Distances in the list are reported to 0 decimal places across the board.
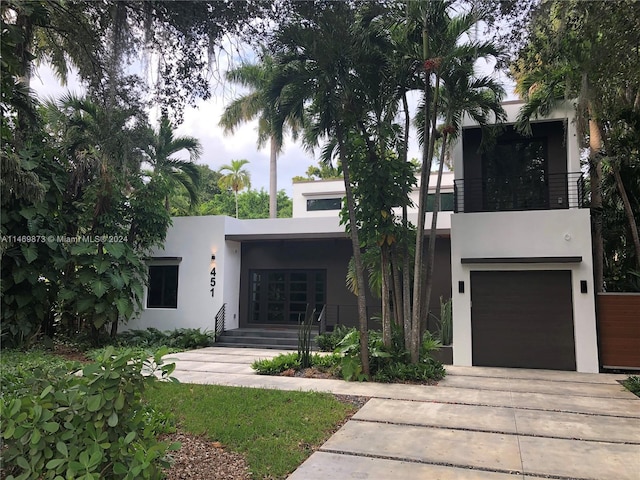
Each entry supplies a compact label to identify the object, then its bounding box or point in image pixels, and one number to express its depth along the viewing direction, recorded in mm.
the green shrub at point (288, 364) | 7949
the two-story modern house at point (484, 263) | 8578
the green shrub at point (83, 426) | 2406
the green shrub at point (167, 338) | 11336
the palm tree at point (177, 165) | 11844
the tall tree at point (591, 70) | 4723
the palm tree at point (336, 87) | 6176
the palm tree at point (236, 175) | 28922
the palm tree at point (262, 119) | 7379
